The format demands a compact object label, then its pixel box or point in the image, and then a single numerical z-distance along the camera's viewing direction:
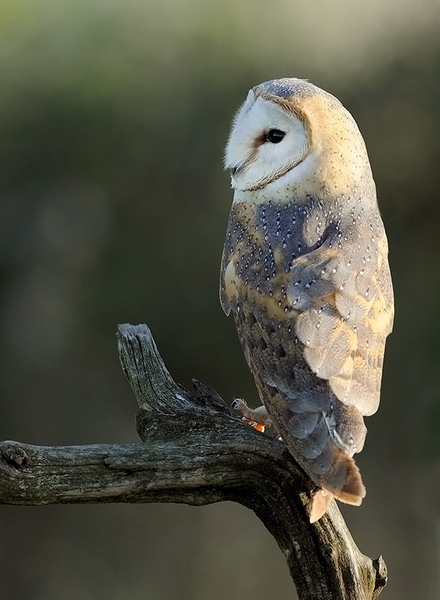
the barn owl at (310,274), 4.74
